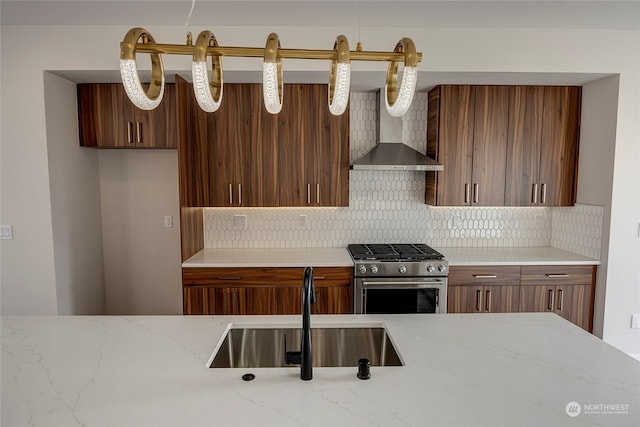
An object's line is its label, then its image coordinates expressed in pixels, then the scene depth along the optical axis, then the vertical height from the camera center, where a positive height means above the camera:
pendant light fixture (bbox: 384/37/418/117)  1.24 +0.33
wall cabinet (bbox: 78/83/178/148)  3.23 +0.50
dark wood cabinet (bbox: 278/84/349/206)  3.35 +0.25
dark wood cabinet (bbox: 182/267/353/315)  3.13 -0.96
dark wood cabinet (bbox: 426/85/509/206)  3.38 +0.32
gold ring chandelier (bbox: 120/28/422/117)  1.18 +0.38
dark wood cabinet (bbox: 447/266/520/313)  3.17 -0.94
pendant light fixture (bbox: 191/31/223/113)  1.17 +0.33
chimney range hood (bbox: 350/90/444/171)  3.23 +0.22
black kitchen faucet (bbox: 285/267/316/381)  1.30 -0.60
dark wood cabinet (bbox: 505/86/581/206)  3.39 +0.31
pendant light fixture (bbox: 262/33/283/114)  1.18 +0.34
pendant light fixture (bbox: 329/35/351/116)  1.23 +0.35
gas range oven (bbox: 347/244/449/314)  3.10 -0.88
